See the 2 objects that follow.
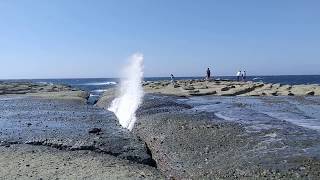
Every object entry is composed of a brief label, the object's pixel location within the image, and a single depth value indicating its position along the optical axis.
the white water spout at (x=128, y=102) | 14.22
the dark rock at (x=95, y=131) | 10.87
